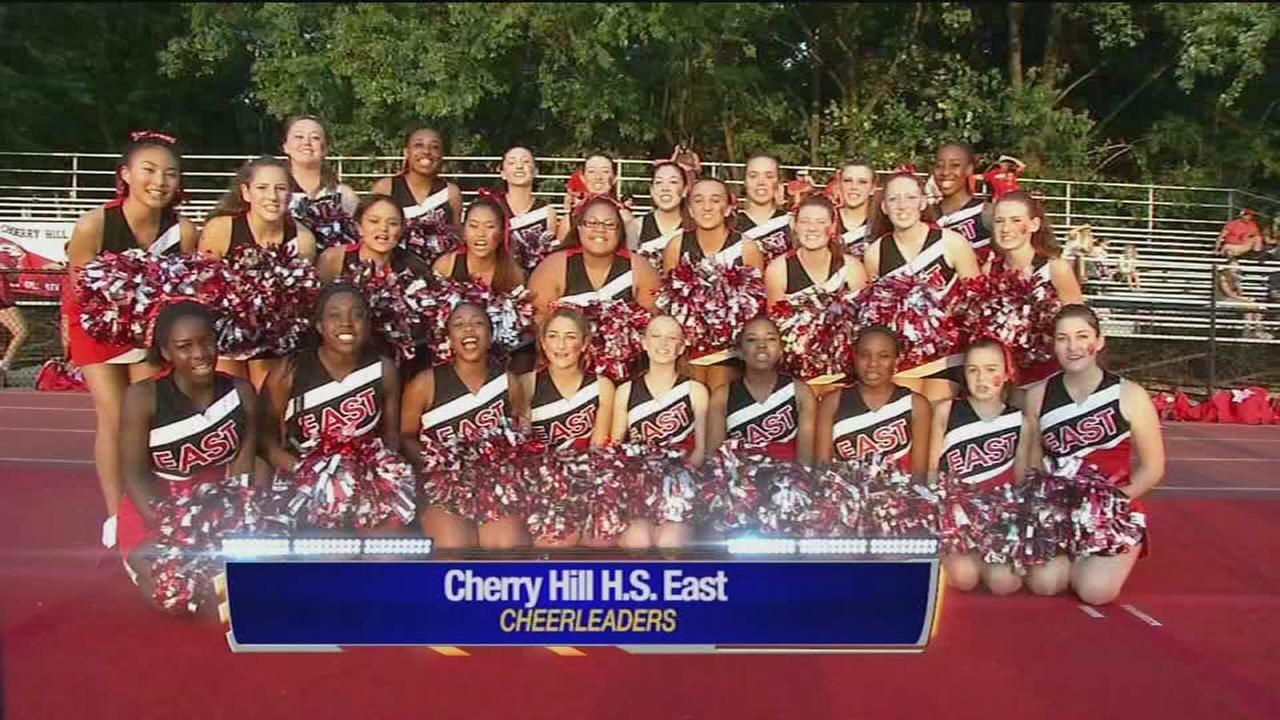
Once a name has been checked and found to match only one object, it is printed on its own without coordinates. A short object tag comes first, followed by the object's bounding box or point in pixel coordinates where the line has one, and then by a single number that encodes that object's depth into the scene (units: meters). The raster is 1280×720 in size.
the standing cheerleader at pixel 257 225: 4.00
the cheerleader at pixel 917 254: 4.31
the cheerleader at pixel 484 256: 4.22
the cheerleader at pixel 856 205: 4.84
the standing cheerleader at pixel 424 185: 5.02
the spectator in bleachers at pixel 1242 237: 11.79
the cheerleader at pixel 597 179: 5.19
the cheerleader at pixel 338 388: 3.66
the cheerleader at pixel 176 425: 3.50
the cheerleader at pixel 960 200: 5.04
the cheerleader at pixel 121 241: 3.92
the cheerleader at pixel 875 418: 3.95
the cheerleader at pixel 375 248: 4.09
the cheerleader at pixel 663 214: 4.83
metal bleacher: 8.87
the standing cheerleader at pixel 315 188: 4.50
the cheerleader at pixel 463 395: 3.77
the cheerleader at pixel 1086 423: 3.93
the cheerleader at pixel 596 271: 4.20
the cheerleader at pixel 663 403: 3.90
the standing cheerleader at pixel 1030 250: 4.29
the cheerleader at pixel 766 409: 3.99
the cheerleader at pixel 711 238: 4.47
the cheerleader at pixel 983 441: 3.94
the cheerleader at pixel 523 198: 5.22
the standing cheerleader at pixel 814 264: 4.30
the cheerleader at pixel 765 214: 4.83
